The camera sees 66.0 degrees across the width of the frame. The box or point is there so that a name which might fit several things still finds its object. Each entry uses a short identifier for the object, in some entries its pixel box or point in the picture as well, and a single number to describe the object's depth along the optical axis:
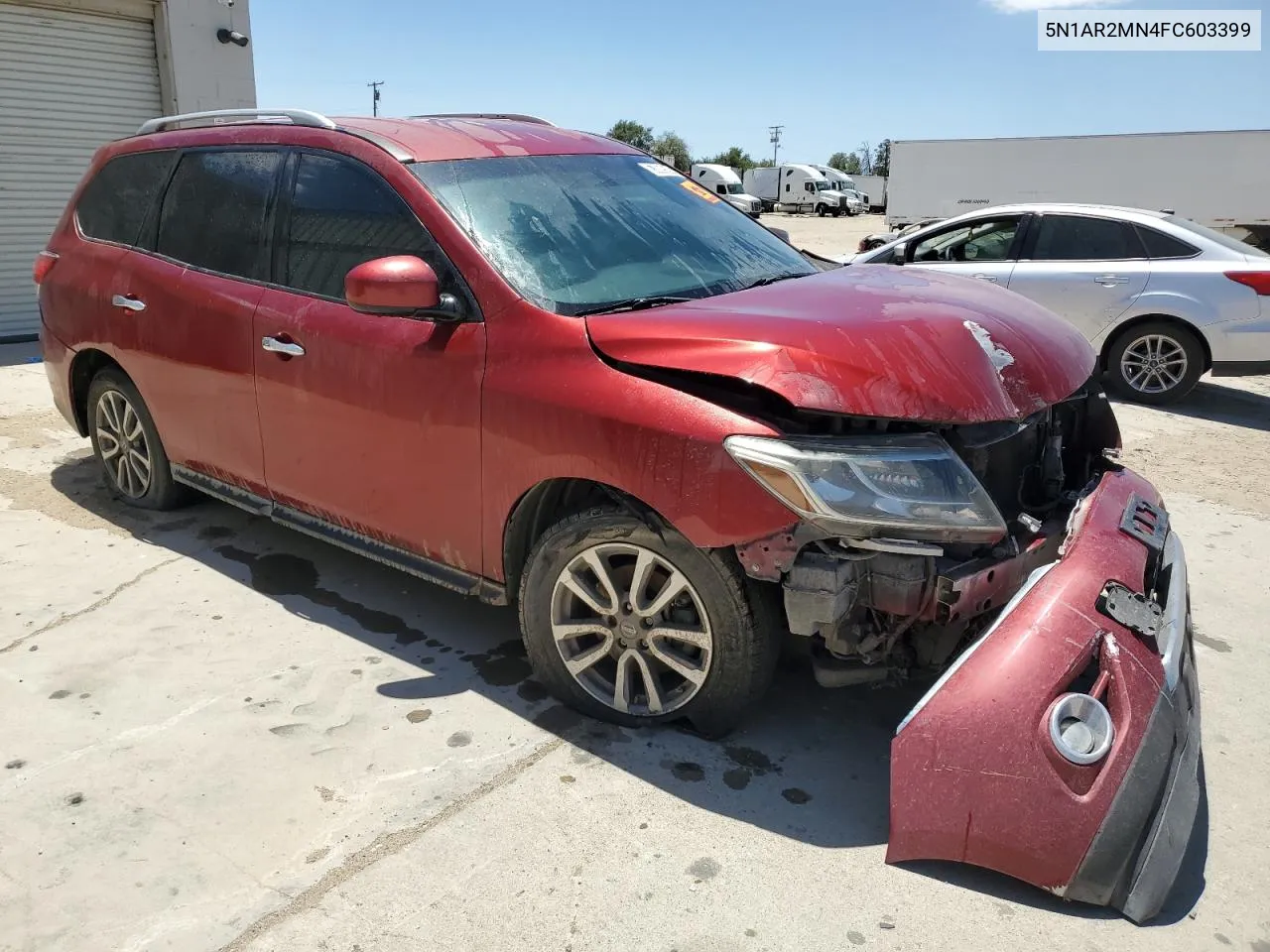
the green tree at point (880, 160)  97.12
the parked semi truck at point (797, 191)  53.94
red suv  2.36
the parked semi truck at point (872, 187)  64.44
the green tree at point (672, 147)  81.56
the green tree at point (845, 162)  117.19
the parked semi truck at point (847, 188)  55.28
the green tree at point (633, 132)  86.12
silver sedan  7.64
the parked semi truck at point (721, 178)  49.00
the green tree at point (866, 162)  114.20
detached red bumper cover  2.24
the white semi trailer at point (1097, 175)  22.34
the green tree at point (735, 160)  96.37
